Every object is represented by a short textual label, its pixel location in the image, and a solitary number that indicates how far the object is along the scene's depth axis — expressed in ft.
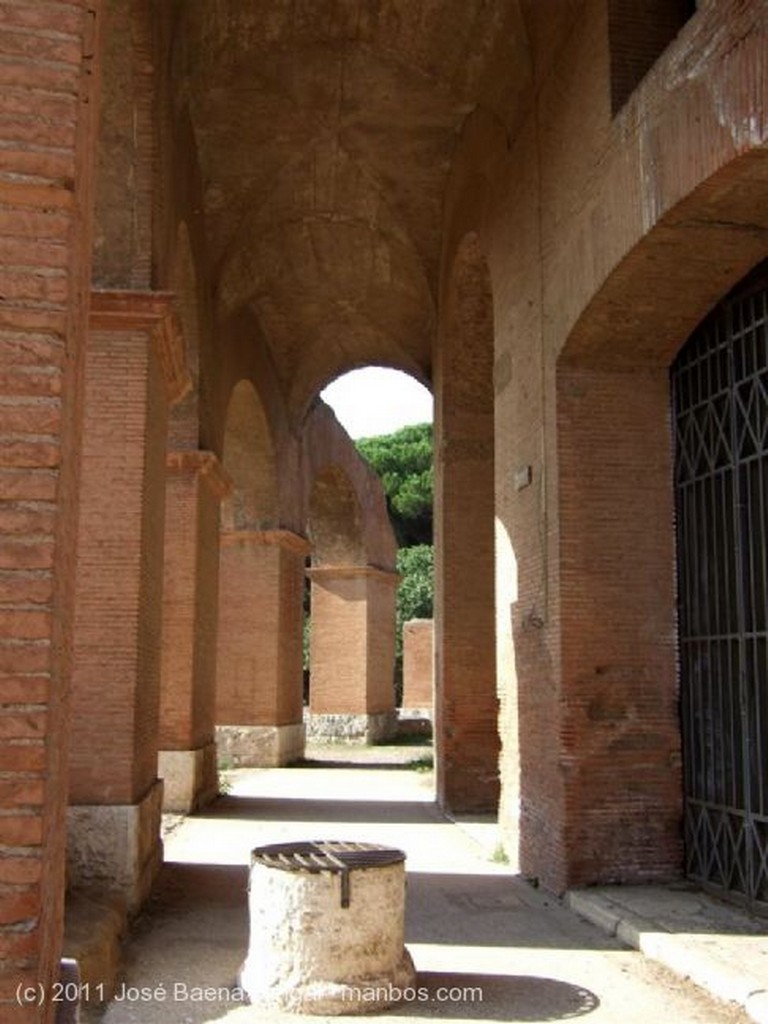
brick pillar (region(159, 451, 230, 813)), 43.16
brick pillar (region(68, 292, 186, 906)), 26.04
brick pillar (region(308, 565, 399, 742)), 84.23
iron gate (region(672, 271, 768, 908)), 24.39
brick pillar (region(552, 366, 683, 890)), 27.17
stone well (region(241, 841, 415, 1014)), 18.30
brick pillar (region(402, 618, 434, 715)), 106.22
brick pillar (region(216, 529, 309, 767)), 61.72
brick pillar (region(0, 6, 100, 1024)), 9.68
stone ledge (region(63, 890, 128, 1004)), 19.15
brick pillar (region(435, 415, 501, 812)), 44.68
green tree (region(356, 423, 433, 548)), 144.97
